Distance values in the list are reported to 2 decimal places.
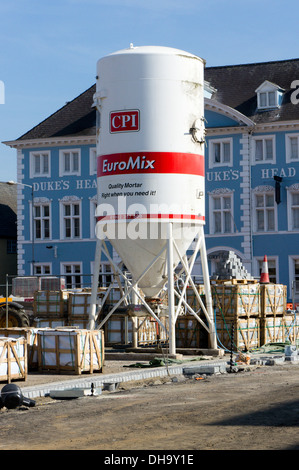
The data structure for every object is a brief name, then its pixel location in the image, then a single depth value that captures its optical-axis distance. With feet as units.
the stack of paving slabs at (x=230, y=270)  116.47
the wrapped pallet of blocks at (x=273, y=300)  109.81
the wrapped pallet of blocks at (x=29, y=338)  85.00
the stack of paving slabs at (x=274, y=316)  110.01
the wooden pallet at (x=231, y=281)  108.78
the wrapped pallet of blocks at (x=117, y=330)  112.78
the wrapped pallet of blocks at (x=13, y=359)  74.59
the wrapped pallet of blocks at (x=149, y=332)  112.88
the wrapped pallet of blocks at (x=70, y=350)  81.82
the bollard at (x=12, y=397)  59.26
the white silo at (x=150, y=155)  93.09
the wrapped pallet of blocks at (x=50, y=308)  112.06
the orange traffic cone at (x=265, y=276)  125.39
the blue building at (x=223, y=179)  187.83
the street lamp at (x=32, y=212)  206.89
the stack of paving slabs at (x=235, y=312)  104.68
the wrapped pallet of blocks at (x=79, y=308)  110.42
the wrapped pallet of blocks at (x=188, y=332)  107.04
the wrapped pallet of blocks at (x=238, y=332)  104.68
